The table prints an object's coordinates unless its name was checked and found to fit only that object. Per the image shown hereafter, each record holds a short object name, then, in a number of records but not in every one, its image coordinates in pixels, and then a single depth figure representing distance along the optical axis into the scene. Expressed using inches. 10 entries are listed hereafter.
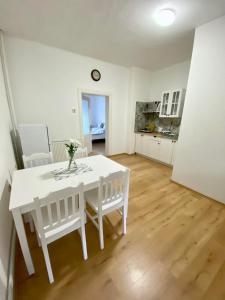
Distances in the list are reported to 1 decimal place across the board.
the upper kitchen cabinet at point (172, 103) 131.0
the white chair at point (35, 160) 70.9
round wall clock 134.5
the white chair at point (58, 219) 38.4
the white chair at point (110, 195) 50.8
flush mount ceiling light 67.2
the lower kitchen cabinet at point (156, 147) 137.7
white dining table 41.6
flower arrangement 63.9
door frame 134.5
